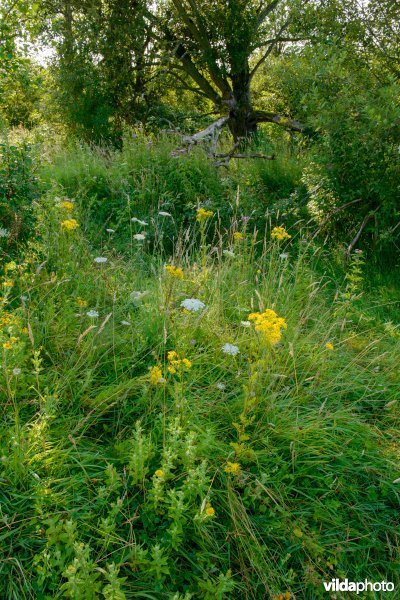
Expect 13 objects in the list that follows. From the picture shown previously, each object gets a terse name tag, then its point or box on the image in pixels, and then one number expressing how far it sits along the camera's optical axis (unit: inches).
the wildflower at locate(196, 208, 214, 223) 142.9
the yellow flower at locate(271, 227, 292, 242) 143.4
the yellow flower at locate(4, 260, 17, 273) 121.0
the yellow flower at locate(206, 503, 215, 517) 74.5
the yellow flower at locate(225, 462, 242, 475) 84.1
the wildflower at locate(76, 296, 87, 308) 118.2
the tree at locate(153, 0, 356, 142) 403.9
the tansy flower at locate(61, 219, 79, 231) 133.8
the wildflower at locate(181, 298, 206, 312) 107.4
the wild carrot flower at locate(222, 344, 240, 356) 102.0
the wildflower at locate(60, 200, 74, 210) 145.0
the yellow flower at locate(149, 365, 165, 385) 92.9
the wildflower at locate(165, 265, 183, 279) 113.9
